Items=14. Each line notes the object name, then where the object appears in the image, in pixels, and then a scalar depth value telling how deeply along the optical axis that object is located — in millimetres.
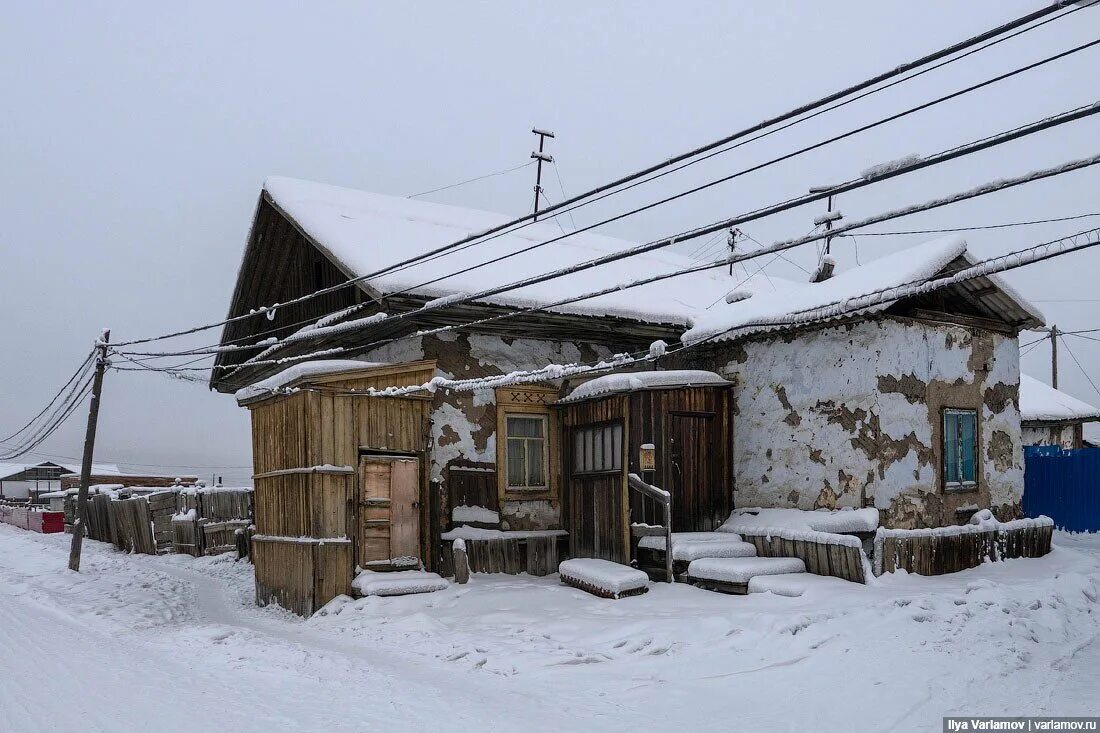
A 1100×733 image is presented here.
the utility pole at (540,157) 20797
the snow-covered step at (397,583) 11422
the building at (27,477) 68250
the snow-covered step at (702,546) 11680
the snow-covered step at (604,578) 10945
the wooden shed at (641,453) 12648
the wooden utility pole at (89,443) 19438
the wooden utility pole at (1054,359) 35500
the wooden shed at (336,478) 11789
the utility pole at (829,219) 14239
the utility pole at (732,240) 23467
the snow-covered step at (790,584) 10148
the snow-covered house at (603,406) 11883
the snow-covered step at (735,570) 10758
